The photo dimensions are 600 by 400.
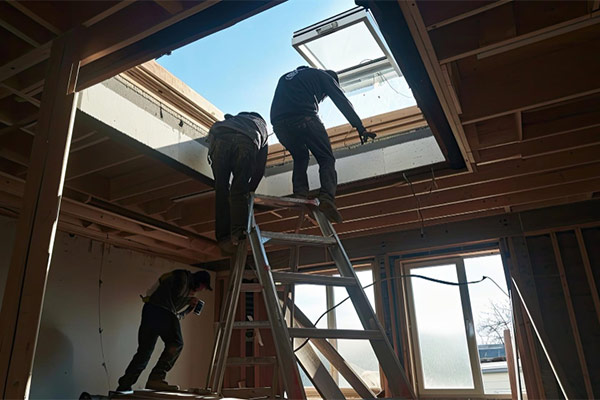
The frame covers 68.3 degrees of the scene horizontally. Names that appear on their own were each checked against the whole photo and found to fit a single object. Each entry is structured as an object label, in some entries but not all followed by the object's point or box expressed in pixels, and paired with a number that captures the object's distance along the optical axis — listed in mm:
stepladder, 1853
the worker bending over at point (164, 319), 3832
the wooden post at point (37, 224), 1700
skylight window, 3567
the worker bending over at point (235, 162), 2766
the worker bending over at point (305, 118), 3146
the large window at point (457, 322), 4715
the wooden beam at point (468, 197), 4031
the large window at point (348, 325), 5414
